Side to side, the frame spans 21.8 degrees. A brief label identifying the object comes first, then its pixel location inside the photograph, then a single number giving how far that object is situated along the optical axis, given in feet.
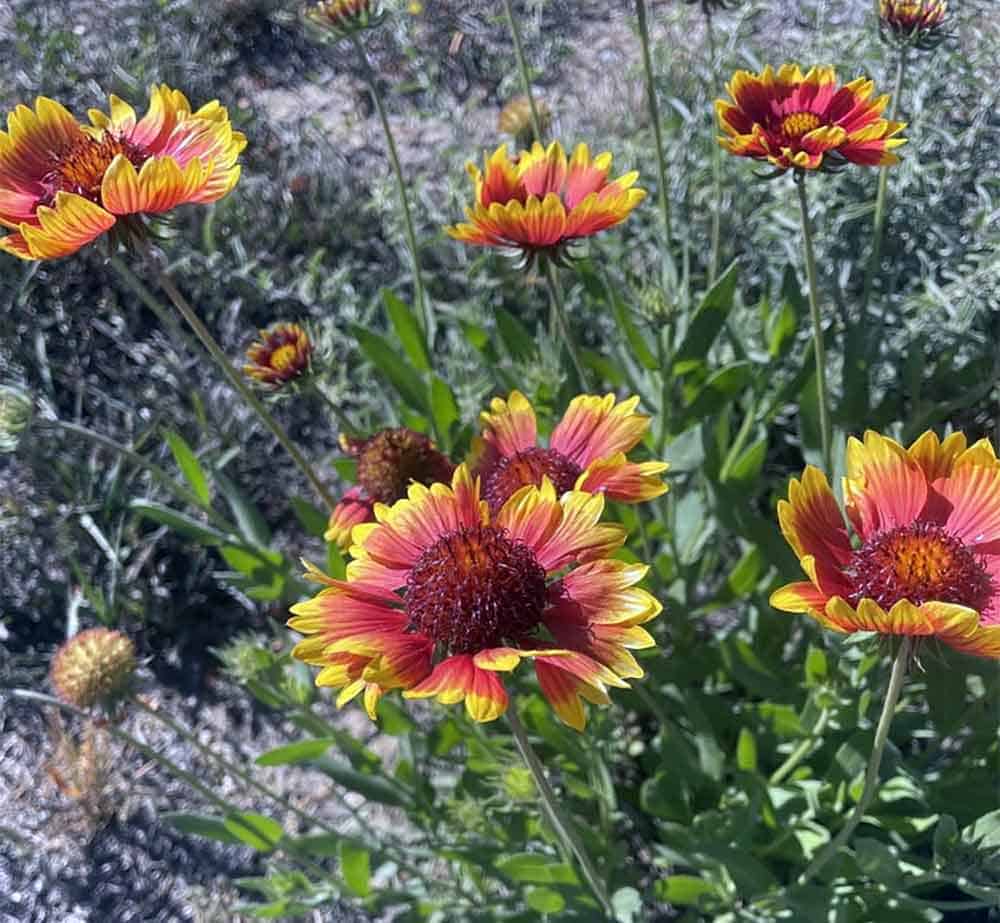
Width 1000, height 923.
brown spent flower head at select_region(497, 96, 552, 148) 2.42
